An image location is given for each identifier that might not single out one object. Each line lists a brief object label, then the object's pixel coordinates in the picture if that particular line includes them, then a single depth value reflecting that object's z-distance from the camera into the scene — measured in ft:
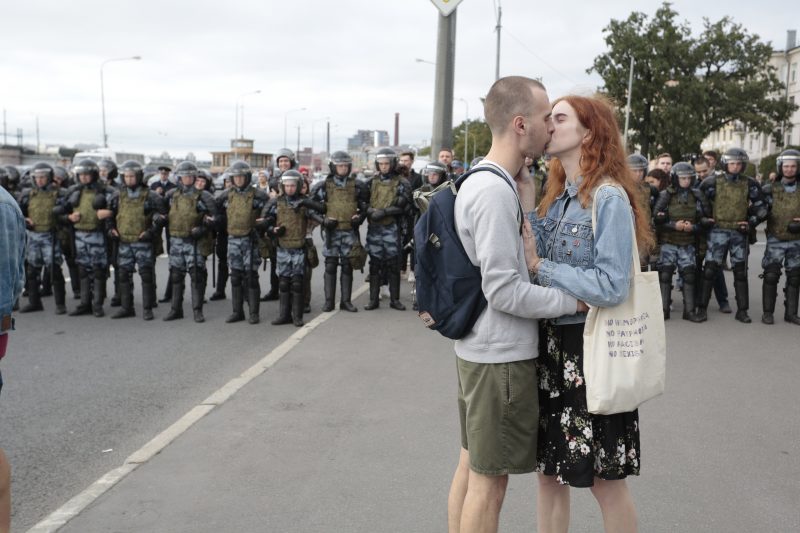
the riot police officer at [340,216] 33.63
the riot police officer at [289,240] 31.35
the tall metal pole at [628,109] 145.66
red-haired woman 9.24
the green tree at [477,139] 262.26
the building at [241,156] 207.51
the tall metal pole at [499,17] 107.51
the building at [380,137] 557.95
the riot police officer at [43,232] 34.09
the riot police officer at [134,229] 32.63
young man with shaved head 8.76
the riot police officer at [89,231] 33.19
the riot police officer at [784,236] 30.81
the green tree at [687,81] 156.87
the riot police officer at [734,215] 31.55
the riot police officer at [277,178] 37.93
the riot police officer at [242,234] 32.14
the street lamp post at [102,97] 171.92
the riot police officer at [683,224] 31.91
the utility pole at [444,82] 38.14
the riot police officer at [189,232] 32.45
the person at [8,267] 9.95
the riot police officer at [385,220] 34.09
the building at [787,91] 222.09
